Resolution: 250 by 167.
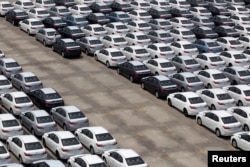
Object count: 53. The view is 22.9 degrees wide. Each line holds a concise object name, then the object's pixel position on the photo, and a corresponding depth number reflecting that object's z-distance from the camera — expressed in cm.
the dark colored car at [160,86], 4647
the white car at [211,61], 5222
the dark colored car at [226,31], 6266
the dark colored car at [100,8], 7038
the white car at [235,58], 5325
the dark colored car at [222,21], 6669
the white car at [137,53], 5384
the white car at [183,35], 6047
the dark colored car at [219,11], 7138
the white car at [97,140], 3675
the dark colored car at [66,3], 7350
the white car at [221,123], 4016
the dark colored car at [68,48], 5556
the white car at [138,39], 5822
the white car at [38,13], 6594
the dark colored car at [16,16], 6619
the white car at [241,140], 3794
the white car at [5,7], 6994
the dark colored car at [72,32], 5938
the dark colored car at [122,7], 7164
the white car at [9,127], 3769
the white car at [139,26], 6288
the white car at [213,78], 4803
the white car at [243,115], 4106
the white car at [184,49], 5547
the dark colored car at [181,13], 6975
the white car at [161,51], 5466
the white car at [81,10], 6856
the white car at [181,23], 6481
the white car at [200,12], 7006
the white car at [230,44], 5778
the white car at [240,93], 4510
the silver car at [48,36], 5866
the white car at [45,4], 7156
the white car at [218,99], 4389
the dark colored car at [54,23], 6275
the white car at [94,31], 6056
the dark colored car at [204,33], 6138
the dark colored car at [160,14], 6919
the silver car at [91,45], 5662
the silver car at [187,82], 4720
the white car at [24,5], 7025
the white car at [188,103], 4331
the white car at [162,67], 5028
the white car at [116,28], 6184
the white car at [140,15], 6775
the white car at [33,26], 6225
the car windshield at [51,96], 4283
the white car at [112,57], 5316
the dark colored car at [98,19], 6569
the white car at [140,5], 7302
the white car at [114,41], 5721
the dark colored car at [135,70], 4981
